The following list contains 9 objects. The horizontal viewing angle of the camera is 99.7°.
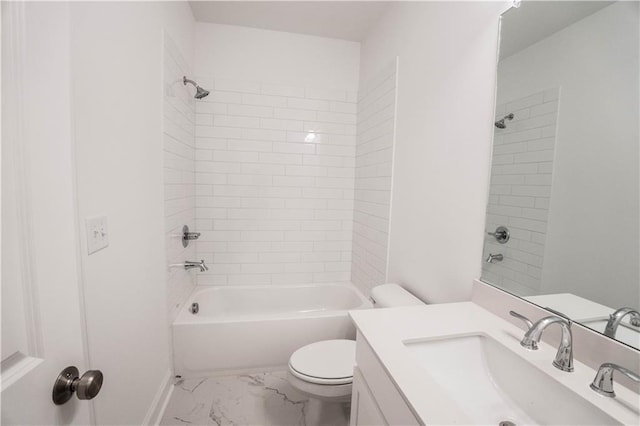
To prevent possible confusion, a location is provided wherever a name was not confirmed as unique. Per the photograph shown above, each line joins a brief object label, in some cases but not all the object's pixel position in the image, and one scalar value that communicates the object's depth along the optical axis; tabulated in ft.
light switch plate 2.92
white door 1.29
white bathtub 6.02
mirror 2.35
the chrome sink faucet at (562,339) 2.34
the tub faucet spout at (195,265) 6.44
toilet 4.32
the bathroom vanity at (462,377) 2.05
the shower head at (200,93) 6.59
